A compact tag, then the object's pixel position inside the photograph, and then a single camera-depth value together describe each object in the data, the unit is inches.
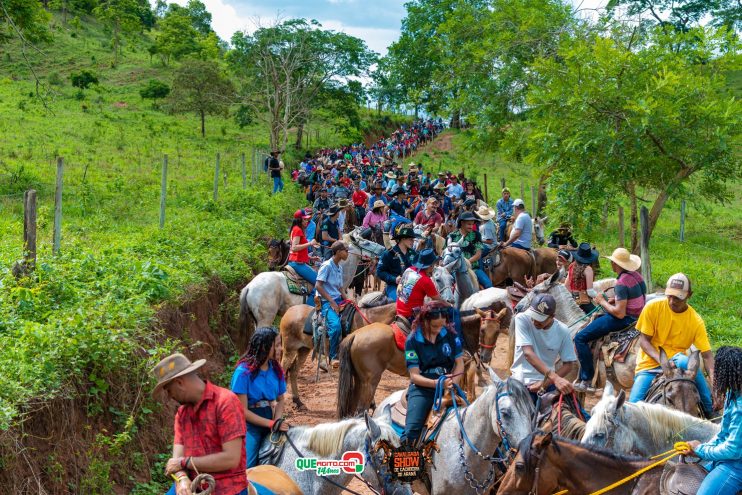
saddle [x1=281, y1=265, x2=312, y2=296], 467.5
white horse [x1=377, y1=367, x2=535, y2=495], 222.2
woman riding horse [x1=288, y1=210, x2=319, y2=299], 474.0
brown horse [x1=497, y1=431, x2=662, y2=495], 195.8
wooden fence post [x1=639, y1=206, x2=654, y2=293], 513.7
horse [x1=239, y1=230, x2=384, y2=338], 452.1
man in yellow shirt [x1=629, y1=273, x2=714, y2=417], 261.9
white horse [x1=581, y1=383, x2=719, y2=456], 222.7
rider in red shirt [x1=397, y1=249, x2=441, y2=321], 334.6
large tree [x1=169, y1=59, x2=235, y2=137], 1662.2
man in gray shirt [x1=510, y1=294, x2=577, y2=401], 257.1
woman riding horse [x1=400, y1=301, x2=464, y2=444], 248.5
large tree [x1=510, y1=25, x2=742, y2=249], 565.9
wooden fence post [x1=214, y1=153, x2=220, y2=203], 747.3
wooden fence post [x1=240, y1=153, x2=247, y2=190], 932.3
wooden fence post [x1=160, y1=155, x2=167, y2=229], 561.3
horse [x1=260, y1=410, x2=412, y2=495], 214.1
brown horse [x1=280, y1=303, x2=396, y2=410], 412.8
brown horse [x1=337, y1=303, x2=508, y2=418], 345.1
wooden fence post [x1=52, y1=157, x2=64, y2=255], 384.5
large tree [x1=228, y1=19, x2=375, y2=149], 1475.1
